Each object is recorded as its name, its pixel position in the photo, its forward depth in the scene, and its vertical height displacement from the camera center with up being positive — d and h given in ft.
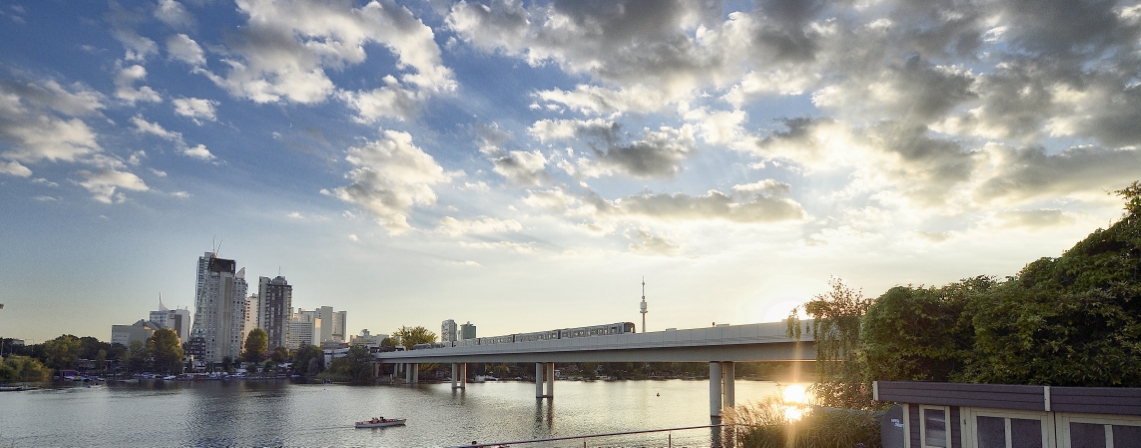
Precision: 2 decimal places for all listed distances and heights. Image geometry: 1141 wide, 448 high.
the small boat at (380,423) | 201.05 -35.05
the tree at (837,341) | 109.02 -6.41
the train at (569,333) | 254.88 -12.54
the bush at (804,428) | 79.00 -14.59
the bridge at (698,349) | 163.53 -13.63
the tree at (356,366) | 553.23 -50.69
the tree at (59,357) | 634.06 -48.56
